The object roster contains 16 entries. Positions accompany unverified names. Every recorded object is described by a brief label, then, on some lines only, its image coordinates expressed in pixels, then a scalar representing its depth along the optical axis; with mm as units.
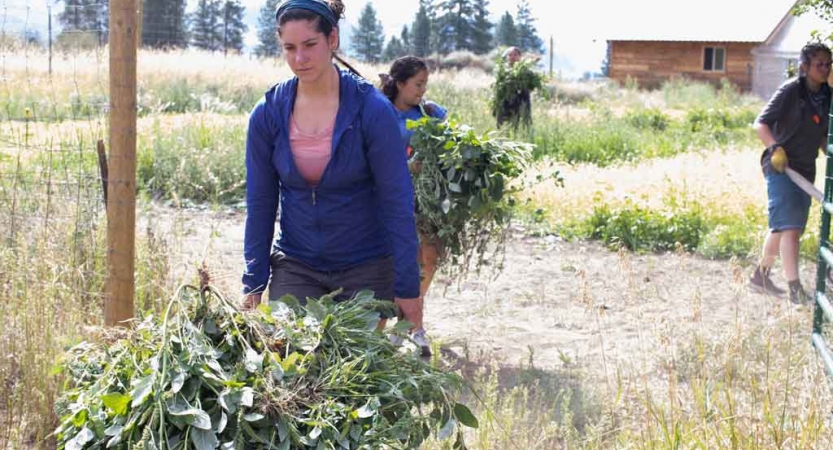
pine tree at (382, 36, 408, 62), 28950
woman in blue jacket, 3502
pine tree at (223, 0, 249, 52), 27281
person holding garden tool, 7184
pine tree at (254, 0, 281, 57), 35188
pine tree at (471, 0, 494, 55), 33125
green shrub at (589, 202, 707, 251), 9266
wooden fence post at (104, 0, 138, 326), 4078
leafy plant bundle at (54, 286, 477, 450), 2430
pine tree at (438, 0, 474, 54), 31047
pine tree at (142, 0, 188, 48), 26062
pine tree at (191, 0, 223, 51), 30581
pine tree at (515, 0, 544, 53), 45469
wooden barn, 41250
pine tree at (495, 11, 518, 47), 41031
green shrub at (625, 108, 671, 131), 20766
